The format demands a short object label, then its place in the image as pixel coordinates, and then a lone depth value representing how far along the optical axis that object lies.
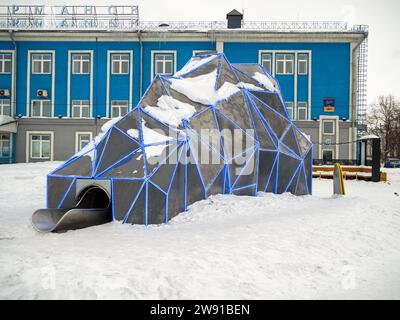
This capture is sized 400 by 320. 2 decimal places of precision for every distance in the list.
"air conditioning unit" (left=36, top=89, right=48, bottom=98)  30.79
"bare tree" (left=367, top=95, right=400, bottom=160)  50.81
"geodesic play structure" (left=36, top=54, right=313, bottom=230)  9.92
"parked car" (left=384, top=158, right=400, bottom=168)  45.19
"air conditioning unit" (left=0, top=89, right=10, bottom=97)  30.92
